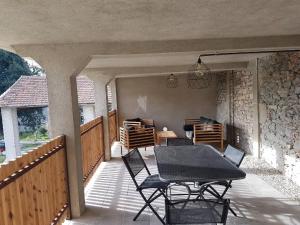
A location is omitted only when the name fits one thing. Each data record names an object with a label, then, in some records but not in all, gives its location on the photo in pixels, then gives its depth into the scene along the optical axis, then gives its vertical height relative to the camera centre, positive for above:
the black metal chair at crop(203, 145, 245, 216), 3.08 -0.89
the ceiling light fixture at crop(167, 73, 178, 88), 8.28 +0.52
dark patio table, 2.45 -0.84
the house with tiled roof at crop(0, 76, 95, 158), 8.78 +0.21
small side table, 6.67 -1.07
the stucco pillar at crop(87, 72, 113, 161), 5.74 +0.06
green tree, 16.55 +2.71
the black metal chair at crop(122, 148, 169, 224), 2.92 -1.09
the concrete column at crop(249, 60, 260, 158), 5.62 -0.50
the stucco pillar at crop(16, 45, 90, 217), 2.96 +0.25
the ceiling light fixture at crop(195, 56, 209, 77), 3.54 +0.41
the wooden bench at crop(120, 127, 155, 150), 5.92 -0.98
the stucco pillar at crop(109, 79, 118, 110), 8.39 +0.23
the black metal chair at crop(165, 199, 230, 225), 2.16 -1.14
